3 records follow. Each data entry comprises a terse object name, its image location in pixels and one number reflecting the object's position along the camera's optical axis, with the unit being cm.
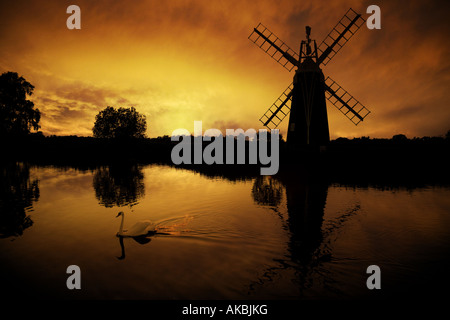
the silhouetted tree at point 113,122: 6512
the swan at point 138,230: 836
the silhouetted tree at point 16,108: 3931
